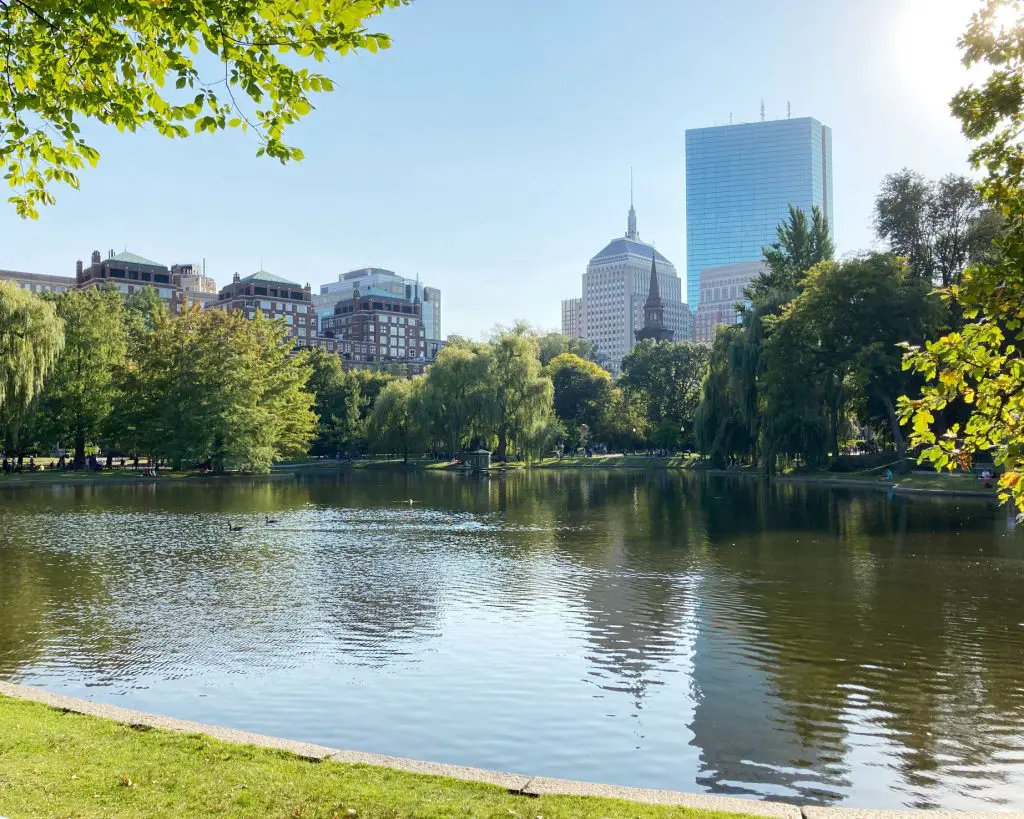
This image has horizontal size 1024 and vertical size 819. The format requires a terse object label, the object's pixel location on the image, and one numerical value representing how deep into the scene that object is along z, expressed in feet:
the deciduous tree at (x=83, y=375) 210.59
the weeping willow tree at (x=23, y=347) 170.40
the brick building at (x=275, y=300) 555.69
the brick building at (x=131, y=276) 492.95
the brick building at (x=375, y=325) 643.04
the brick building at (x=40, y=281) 588.09
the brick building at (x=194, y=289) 592.07
